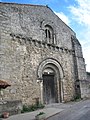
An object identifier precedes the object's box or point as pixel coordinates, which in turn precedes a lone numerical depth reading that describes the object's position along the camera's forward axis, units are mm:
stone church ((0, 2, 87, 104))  7017
